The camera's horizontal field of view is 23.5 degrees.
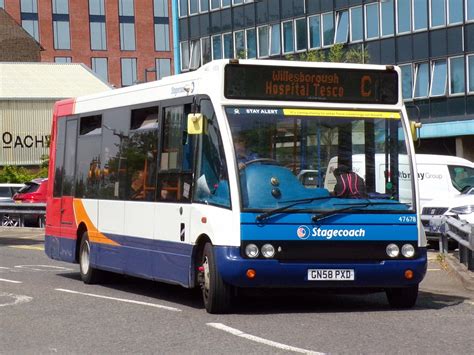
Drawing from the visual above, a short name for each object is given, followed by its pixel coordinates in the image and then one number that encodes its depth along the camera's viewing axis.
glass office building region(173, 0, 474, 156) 48.03
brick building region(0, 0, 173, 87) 97.12
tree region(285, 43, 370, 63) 43.88
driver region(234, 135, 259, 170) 11.62
